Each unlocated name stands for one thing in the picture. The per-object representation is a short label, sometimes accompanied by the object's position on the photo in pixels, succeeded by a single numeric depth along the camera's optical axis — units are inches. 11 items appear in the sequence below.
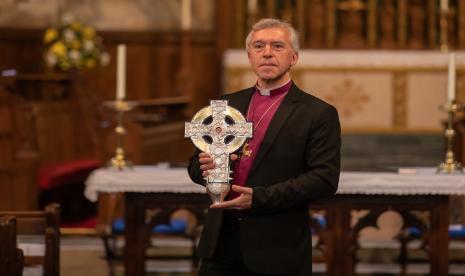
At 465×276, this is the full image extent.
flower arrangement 881.0
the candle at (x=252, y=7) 924.4
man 269.5
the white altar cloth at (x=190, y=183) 444.4
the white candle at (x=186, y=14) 899.9
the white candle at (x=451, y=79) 453.6
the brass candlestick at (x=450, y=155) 454.7
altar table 445.5
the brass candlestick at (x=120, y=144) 463.9
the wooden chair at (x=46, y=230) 311.9
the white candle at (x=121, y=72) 477.0
